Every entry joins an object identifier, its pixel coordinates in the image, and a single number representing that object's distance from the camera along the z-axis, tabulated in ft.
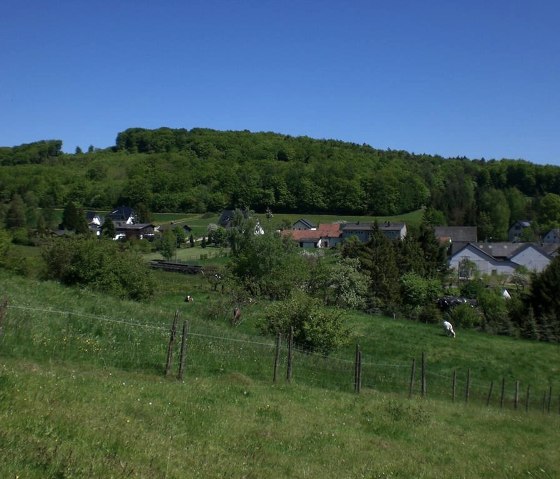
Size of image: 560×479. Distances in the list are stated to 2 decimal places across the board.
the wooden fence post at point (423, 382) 64.18
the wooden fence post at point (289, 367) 50.11
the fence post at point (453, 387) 67.46
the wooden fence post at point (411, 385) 61.57
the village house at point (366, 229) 370.32
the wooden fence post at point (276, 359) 47.75
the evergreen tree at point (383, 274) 174.40
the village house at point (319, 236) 369.50
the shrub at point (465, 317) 142.61
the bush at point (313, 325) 71.51
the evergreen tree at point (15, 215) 302.84
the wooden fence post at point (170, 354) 40.86
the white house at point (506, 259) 311.27
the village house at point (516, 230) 449.64
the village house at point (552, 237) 410.25
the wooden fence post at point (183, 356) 40.75
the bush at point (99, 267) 98.53
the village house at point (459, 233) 391.32
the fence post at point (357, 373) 54.80
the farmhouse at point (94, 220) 400.59
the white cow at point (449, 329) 116.47
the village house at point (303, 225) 430.20
